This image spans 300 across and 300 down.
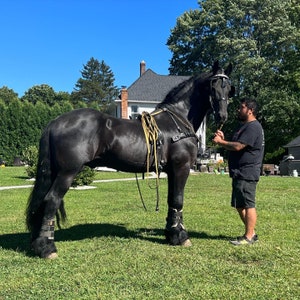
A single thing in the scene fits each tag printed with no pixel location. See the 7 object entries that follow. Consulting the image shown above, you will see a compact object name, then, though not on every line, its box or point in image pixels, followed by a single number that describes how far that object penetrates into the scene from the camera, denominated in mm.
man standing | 5598
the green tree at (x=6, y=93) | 74438
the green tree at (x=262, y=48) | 35844
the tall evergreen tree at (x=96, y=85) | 84038
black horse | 5000
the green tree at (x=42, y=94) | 79688
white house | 38094
